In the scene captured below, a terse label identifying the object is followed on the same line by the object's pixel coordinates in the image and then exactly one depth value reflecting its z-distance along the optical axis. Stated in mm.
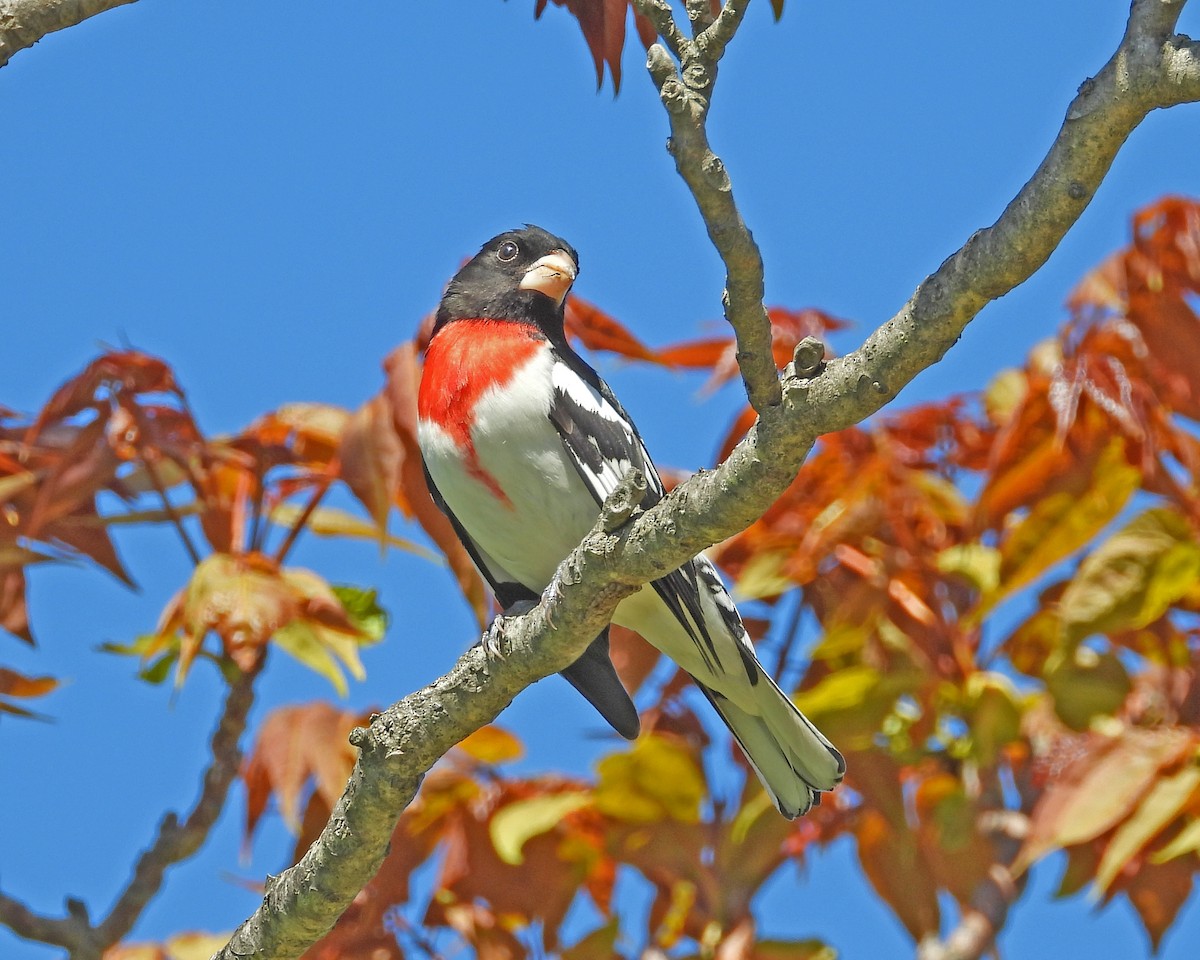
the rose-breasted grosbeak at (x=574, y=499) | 8914
